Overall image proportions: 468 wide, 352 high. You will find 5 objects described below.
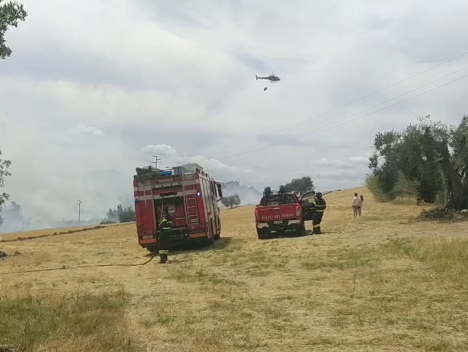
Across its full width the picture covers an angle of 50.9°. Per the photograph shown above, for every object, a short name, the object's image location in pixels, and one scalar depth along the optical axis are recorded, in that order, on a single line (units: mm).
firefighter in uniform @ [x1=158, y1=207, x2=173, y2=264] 16766
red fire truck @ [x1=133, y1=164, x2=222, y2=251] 19641
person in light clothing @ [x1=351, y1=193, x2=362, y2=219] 31734
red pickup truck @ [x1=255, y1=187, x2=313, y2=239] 22125
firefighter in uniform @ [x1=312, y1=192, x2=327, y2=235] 22342
